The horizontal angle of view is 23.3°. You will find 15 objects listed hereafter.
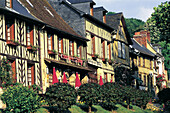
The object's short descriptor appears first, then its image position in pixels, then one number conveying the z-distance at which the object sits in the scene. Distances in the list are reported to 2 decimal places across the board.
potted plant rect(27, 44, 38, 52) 27.38
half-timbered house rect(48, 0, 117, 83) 36.72
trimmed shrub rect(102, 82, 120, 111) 30.60
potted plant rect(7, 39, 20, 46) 25.04
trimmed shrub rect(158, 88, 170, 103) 42.34
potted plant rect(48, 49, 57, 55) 29.97
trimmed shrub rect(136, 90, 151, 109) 37.97
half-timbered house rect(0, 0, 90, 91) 25.67
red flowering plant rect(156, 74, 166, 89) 61.22
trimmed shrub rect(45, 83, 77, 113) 23.88
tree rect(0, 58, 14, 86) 24.17
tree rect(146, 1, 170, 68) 28.17
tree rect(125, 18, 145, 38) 96.03
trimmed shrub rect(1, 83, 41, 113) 20.59
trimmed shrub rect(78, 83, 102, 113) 27.74
